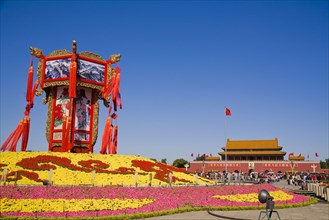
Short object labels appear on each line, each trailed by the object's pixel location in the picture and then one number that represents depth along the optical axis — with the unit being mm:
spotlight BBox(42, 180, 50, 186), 17641
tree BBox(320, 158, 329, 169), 77438
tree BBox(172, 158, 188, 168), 77706
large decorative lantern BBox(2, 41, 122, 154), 32156
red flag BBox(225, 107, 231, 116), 36562
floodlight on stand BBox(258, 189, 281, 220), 7574
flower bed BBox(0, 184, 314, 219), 13461
